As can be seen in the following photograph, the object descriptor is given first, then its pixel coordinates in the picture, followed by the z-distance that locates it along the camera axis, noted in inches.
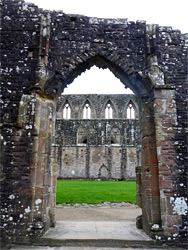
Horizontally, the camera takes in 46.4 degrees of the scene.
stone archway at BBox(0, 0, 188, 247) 187.3
